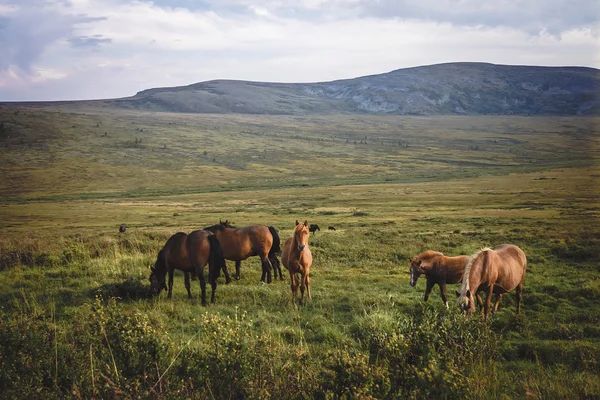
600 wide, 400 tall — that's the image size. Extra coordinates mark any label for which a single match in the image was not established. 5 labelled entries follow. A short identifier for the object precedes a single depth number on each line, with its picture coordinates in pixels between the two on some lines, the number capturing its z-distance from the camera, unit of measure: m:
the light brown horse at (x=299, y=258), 11.78
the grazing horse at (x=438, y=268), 11.91
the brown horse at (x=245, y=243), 14.48
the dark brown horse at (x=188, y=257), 11.91
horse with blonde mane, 9.81
